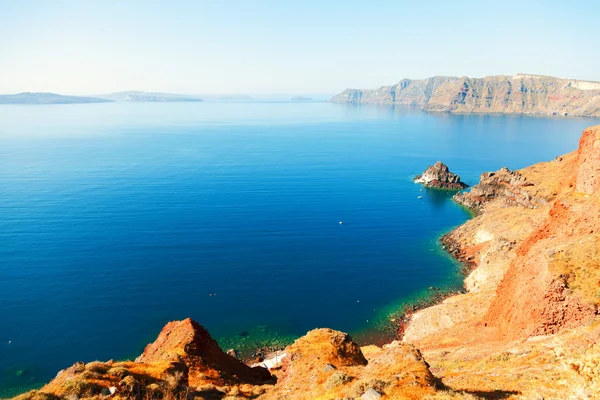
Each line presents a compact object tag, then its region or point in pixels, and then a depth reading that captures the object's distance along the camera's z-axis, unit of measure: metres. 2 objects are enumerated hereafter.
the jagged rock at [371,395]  20.97
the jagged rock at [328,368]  29.97
